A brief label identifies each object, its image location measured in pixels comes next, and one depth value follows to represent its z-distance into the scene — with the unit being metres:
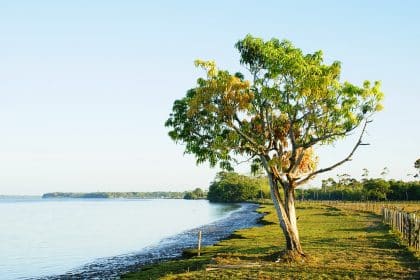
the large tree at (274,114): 27.11
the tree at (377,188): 124.00
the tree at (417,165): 148.91
